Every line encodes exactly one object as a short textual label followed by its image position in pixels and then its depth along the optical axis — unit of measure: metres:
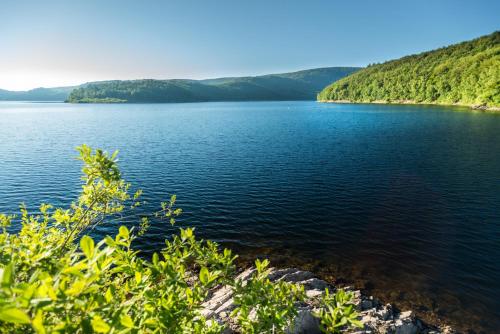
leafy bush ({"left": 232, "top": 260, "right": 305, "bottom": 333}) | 6.49
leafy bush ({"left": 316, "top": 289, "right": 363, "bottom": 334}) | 6.21
